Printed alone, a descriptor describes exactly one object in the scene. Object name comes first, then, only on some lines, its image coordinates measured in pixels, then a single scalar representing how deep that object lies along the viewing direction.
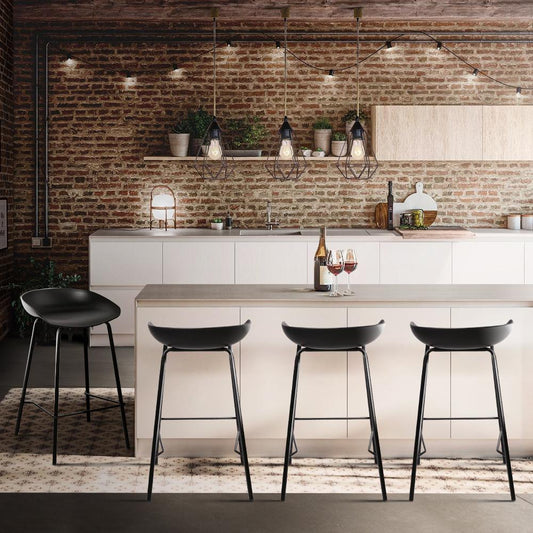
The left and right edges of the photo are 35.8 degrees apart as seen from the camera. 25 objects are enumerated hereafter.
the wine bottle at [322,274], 5.01
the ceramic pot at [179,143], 8.32
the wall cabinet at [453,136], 8.30
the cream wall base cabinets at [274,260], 7.90
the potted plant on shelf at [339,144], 8.40
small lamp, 8.62
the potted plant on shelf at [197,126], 8.35
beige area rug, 4.38
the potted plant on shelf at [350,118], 8.48
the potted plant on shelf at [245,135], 8.44
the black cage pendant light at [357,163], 8.21
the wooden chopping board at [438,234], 7.96
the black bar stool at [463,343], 4.16
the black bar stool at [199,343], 4.16
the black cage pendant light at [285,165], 8.55
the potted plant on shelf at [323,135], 8.47
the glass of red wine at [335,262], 4.74
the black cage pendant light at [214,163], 8.27
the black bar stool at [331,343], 4.16
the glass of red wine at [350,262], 4.74
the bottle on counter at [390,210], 8.62
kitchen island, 4.76
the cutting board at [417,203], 8.75
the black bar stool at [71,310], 4.89
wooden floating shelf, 8.32
